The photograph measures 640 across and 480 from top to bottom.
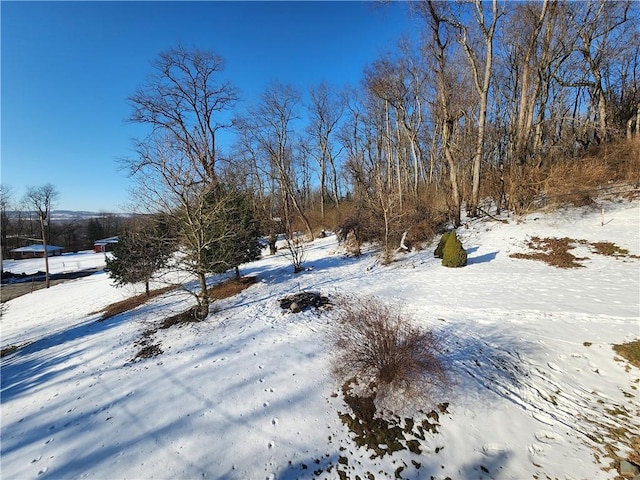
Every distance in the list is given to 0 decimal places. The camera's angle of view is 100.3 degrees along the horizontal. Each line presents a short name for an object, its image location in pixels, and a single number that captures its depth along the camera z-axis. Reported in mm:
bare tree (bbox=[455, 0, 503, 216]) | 13586
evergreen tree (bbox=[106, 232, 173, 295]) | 11234
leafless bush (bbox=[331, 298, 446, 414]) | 4141
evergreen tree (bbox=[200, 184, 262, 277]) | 9141
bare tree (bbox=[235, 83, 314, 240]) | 21245
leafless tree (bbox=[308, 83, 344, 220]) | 27881
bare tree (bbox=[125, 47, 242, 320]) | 7406
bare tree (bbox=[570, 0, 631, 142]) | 15883
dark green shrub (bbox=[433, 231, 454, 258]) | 11663
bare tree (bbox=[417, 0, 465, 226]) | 14010
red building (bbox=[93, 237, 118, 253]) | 46312
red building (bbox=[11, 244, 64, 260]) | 42847
